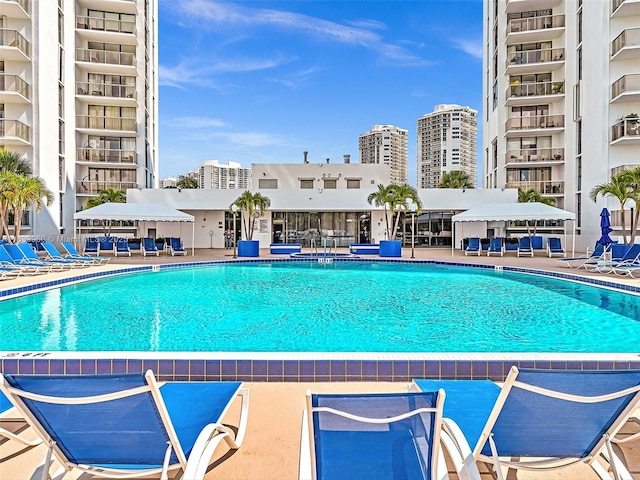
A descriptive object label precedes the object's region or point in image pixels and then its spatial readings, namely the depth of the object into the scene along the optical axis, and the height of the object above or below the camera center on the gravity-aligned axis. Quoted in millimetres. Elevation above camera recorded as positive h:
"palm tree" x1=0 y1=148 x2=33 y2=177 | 18547 +2736
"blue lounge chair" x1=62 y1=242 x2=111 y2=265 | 14641 -810
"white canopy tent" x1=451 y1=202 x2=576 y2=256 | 17516 +668
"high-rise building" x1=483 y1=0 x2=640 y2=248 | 22438 +7169
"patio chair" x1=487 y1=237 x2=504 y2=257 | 19188 -624
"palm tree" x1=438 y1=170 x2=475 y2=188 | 34125 +3859
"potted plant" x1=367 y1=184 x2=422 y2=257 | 18312 +1220
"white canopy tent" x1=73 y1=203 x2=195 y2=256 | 17547 +695
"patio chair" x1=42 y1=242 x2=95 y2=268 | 13758 -823
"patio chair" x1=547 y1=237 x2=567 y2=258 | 18703 -696
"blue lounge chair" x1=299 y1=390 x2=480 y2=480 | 1910 -863
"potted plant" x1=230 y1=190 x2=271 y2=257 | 18781 +992
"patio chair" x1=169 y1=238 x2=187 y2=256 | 19109 -651
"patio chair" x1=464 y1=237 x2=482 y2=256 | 19150 -664
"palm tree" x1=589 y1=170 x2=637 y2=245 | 15809 +1480
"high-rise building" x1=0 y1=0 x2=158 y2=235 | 22078 +7378
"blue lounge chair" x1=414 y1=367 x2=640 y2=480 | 2055 -851
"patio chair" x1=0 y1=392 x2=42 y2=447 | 3034 -1247
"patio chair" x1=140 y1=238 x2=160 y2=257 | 18656 -620
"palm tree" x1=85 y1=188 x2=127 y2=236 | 24500 +1800
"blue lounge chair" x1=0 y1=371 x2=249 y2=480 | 1993 -860
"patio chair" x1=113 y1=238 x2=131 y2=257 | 18012 -641
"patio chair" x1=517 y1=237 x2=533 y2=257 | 18906 -696
